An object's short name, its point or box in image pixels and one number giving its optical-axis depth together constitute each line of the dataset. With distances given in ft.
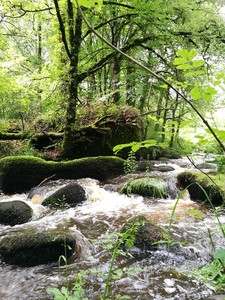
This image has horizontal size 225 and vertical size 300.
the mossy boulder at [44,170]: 24.91
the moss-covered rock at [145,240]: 12.16
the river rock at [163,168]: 31.08
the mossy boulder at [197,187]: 20.28
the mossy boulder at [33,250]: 11.67
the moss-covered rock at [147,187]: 22.25
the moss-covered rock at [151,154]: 36.78
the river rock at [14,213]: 16.55
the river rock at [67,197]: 19.81
